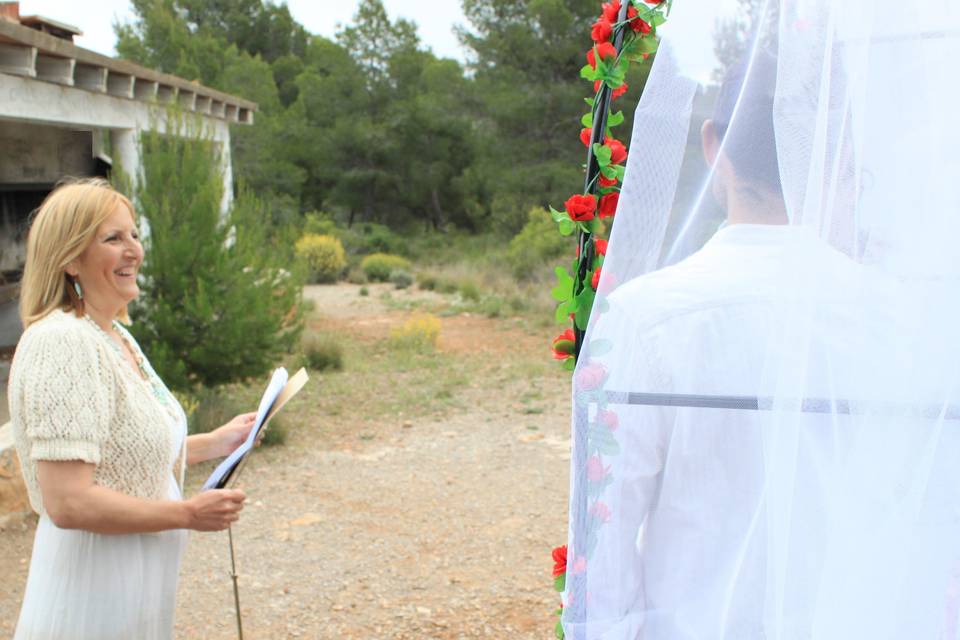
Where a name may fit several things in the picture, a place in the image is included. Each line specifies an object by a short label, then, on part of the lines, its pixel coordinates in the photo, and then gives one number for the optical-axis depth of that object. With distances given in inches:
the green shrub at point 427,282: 730.7
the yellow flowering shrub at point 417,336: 449.7
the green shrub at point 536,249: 674.2
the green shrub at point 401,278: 753.6
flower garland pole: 63.2
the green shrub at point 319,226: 935.0
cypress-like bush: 260.2
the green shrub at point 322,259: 776.9
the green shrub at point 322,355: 395.5
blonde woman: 70.9
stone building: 266.1
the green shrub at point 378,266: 799.7
